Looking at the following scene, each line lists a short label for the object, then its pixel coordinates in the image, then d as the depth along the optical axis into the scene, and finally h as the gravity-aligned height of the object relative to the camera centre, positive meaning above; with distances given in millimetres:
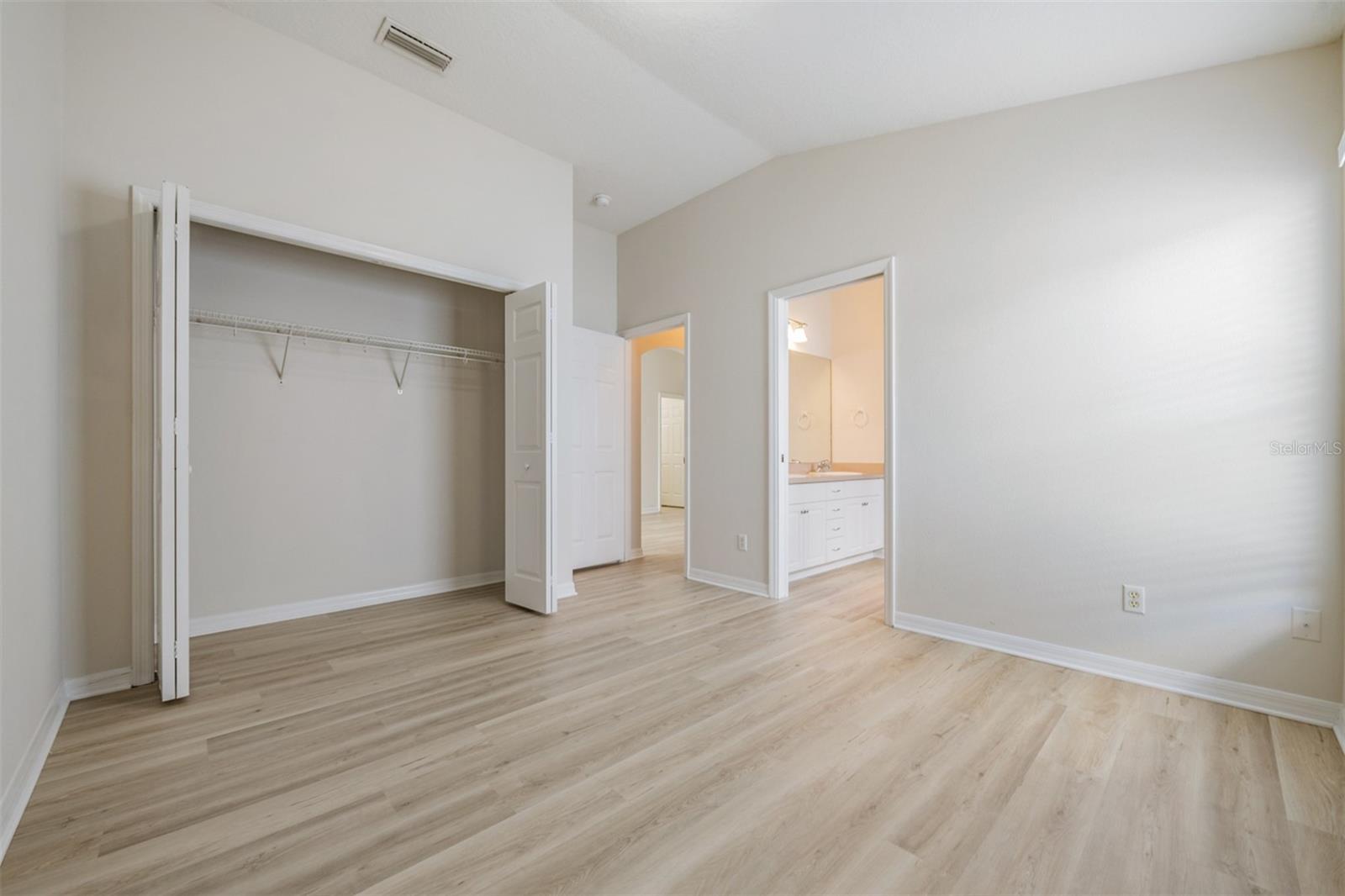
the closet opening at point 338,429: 3093 +114
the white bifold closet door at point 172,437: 2250 +40
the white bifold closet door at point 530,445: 3539 +17
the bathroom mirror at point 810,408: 6129 +430
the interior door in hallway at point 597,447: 4898 +3
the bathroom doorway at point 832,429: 3496 +182
